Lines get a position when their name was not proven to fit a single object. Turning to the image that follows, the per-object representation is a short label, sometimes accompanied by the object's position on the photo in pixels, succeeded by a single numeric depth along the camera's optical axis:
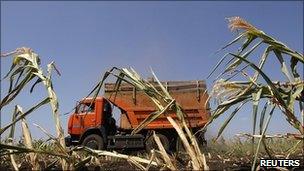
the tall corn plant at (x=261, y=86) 2.69
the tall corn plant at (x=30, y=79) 2.95
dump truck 9.84
